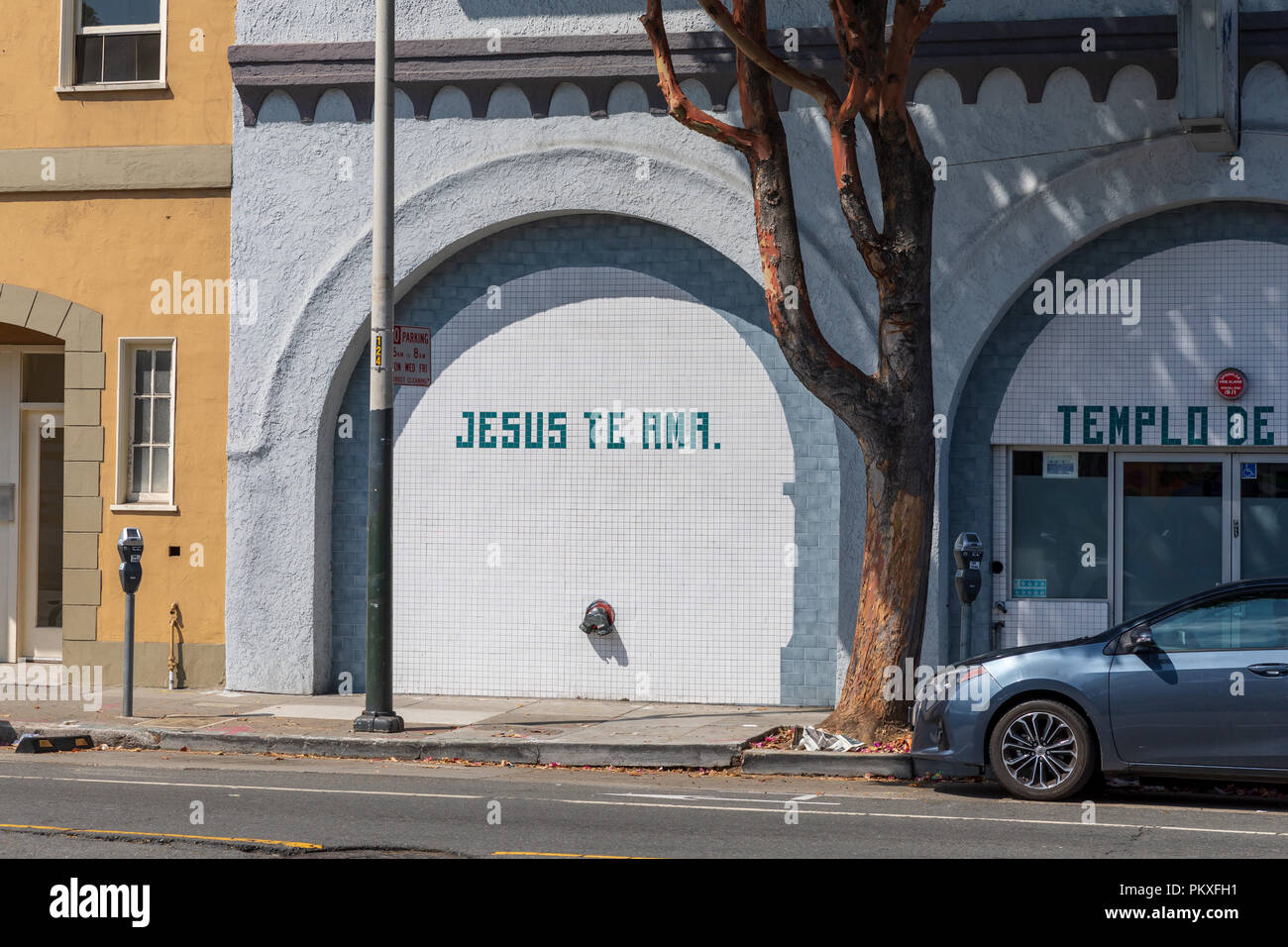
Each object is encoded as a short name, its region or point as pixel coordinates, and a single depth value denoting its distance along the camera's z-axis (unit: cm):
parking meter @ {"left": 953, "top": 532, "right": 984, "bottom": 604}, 1247
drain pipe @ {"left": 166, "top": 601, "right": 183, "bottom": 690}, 1617
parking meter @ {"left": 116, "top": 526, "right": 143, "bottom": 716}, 1379
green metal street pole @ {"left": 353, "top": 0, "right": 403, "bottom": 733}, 1316
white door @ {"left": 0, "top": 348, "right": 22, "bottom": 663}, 1738
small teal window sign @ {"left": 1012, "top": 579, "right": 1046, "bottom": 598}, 1466
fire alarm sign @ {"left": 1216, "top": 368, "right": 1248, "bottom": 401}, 1403
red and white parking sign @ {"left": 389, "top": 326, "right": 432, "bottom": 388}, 1345
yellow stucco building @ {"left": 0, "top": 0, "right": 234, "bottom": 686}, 1619
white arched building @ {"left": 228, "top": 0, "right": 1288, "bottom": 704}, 1421
